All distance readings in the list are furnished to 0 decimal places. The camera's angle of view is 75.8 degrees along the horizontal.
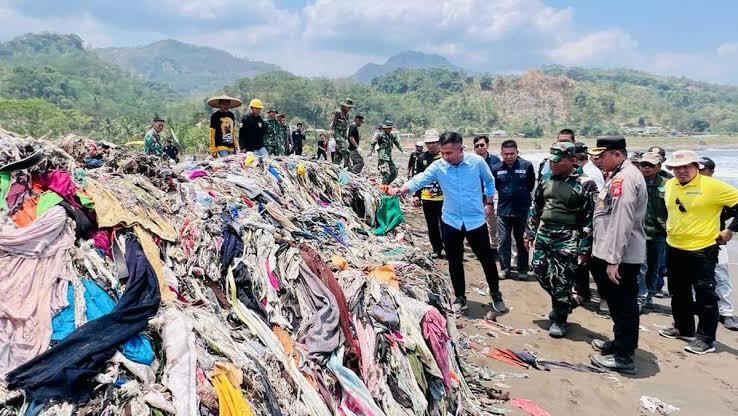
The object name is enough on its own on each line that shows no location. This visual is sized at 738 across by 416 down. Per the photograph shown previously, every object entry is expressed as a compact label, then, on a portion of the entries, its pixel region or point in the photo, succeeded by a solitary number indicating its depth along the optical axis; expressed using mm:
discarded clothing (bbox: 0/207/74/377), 2574
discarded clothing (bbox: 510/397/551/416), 3434
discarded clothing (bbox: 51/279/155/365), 2598
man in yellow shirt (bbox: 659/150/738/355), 4457
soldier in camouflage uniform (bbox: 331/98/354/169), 11234
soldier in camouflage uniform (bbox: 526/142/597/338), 4484
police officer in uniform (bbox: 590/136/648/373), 3863
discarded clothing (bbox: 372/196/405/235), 6992
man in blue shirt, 4992
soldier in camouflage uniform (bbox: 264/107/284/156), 10618
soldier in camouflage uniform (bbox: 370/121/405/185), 10594
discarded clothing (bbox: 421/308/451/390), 3367
